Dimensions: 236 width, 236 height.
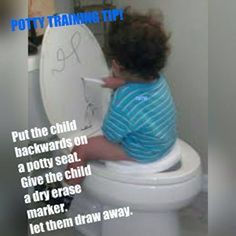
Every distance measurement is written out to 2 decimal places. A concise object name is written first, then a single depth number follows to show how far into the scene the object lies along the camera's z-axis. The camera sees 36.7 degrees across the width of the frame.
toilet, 0.92
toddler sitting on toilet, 0.93
